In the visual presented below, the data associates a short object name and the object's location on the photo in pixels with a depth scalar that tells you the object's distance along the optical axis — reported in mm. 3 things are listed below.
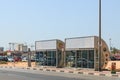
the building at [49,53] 25101
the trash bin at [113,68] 17878
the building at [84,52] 21101
